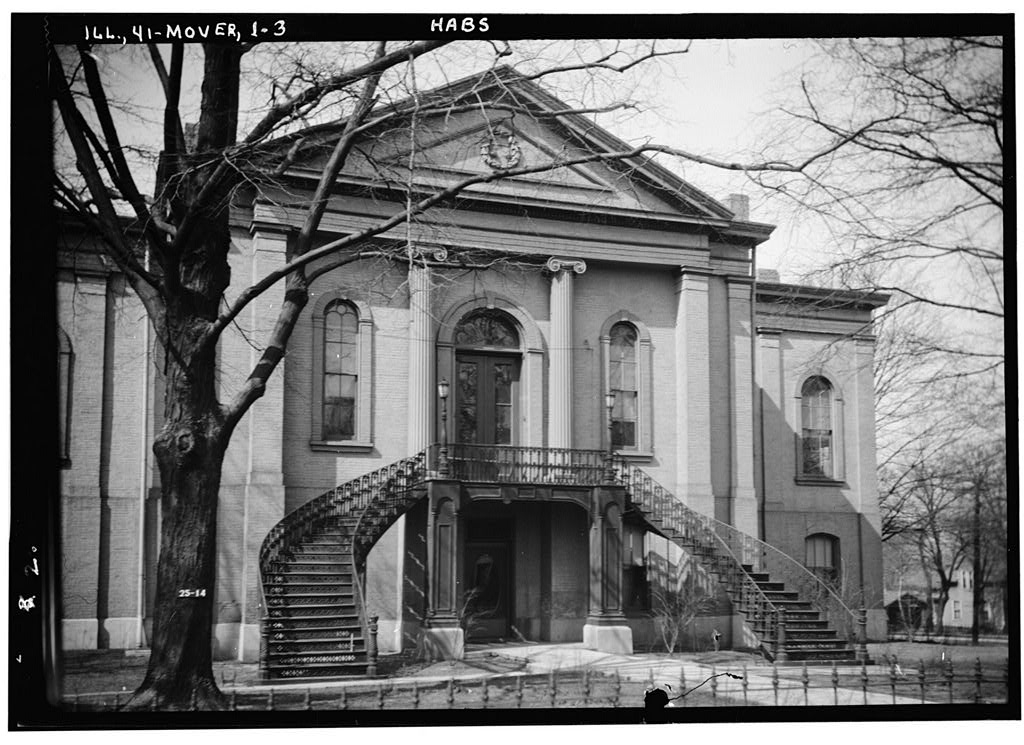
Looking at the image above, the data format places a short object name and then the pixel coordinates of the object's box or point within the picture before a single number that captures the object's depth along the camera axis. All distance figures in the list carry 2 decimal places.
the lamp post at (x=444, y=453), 20.27
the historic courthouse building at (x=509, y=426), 18.69
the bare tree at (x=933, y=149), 16.75
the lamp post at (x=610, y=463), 21.23
